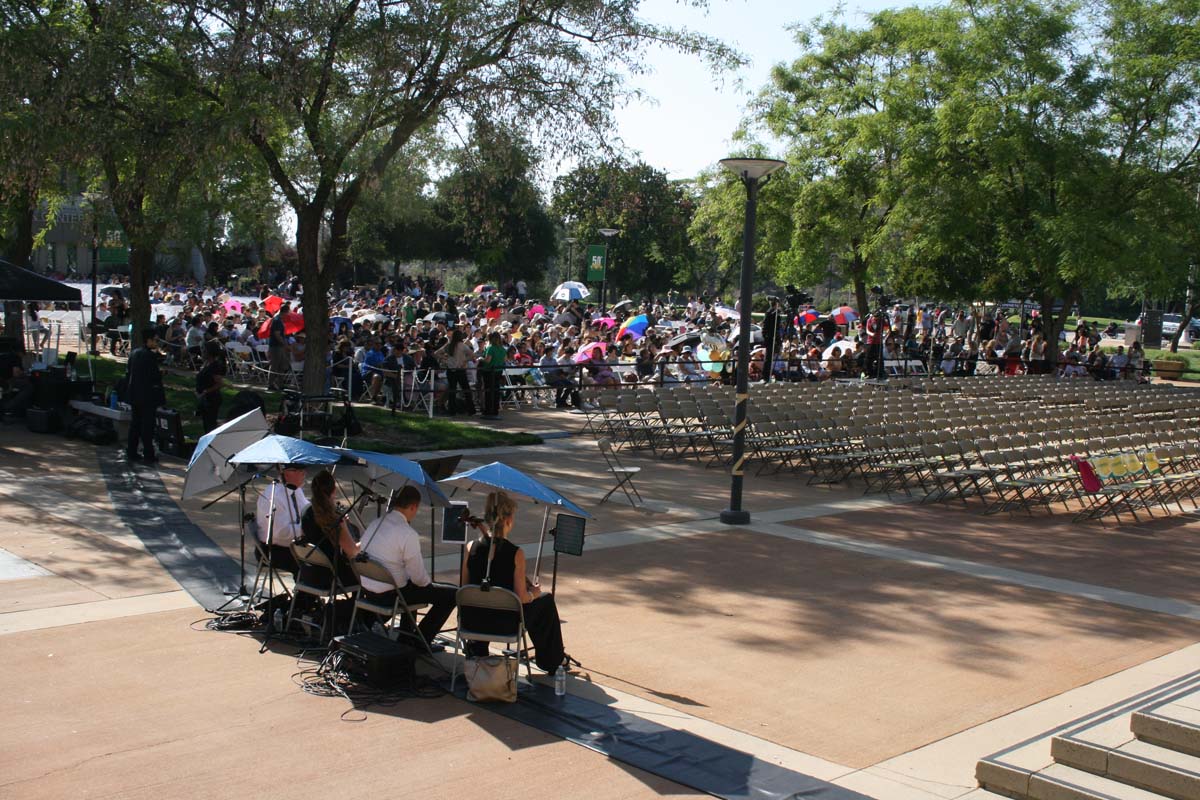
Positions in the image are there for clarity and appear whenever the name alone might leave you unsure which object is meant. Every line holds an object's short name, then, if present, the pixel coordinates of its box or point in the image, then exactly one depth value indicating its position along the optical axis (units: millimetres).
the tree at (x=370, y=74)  16172
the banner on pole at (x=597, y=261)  32125
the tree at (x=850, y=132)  34000
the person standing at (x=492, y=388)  21641
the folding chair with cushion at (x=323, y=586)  7957
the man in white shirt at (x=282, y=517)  8586
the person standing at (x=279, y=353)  23391
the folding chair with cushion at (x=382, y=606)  7598
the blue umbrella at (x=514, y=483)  7836
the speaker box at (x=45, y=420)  17469
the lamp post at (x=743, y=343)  13250
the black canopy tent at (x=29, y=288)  17922
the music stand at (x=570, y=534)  7891
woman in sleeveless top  7266
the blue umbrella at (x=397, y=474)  8273
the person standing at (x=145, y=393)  15039
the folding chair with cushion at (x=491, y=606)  7125
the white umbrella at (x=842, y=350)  30625
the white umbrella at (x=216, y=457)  9430
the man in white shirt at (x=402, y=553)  7750
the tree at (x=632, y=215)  19375
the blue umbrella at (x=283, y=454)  8172
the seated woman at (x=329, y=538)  7988
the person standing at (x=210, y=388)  16031
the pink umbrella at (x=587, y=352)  24906
